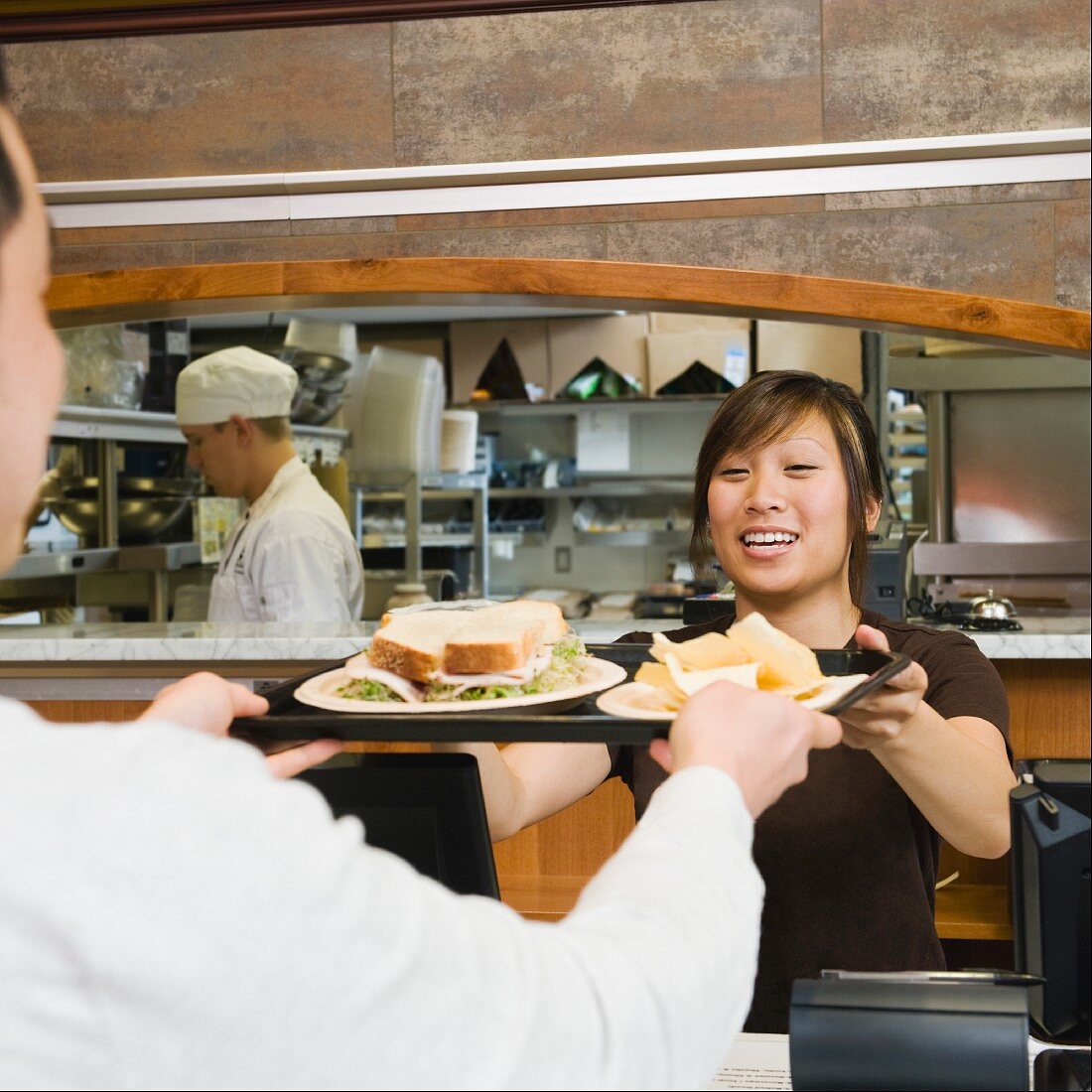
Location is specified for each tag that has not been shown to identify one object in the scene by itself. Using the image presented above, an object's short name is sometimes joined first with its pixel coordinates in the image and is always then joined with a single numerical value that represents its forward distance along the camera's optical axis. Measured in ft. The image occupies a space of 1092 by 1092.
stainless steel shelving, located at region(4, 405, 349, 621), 15.35
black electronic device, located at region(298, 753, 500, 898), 3.74
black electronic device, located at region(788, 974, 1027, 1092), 3.21
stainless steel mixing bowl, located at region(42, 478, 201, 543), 16.34
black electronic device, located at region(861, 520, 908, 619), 10.05
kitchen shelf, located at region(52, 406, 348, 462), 15.47
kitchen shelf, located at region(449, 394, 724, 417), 22.15
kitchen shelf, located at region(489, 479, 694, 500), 23.68
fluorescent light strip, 10.12
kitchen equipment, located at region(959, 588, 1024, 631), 10.24
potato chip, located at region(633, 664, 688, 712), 3.76
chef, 11.87
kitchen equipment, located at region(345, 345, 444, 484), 19.60
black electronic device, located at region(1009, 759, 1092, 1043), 3.32
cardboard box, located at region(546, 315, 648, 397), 24.84
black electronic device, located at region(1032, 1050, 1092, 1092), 3.39
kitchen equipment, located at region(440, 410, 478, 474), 22.25
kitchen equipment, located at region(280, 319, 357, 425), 17.54
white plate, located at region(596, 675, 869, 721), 3.60
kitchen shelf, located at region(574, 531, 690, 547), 23.36
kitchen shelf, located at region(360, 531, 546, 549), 20.07
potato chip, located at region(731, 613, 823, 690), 3.83
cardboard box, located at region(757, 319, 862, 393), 17.87
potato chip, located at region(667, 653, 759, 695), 3.75
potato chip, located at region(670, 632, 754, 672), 3.97
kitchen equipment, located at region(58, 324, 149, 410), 15.47
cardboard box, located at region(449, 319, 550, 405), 25.68
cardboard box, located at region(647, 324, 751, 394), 22.61
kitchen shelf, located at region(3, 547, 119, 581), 14.85
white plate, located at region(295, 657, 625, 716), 3.92
